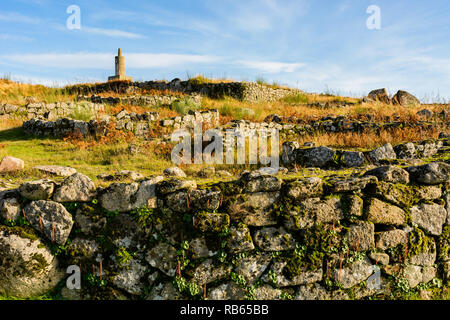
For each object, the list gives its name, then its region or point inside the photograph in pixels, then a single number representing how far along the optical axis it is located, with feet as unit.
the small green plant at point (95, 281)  12.26
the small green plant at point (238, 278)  12.22
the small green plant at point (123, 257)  12.28
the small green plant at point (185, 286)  12.10
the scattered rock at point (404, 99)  57.25
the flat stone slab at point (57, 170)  20.18
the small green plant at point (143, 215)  12.37
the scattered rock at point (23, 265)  12.00
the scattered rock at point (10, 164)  22.22
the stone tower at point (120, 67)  79.45
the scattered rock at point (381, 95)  61.21
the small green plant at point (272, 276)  12.25
